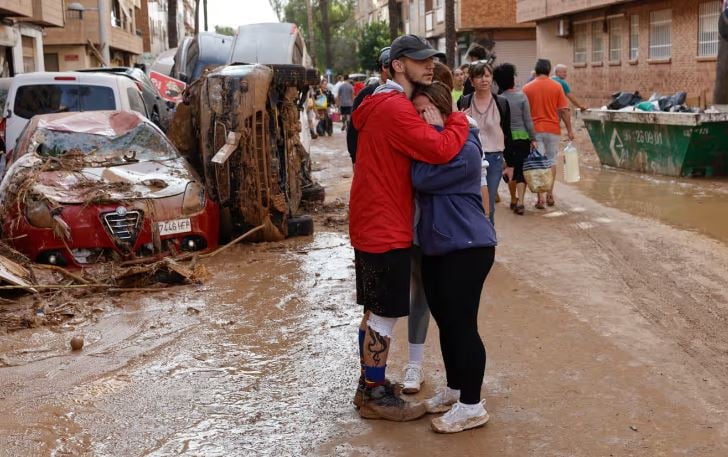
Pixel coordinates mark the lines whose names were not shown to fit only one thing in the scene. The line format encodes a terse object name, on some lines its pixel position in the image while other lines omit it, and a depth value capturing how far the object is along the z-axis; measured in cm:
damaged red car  830
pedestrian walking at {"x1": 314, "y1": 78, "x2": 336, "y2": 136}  2850
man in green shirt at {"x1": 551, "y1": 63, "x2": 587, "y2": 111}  1619
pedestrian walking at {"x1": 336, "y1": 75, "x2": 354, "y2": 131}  2898
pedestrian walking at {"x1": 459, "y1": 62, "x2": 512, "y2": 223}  873
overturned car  948
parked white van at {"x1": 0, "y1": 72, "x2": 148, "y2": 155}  1259
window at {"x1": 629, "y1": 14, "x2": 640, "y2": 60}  2658
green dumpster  1347
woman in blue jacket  435
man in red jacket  432
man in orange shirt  1111
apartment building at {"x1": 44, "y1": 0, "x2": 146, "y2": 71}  3906
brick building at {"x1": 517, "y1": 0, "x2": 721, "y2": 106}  2280
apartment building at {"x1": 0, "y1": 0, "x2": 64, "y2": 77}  2685
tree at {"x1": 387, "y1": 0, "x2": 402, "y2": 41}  3203
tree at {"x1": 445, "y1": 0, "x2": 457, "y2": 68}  2923
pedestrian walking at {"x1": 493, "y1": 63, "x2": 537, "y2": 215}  998
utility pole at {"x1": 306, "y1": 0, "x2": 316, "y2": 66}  6026
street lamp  3847
